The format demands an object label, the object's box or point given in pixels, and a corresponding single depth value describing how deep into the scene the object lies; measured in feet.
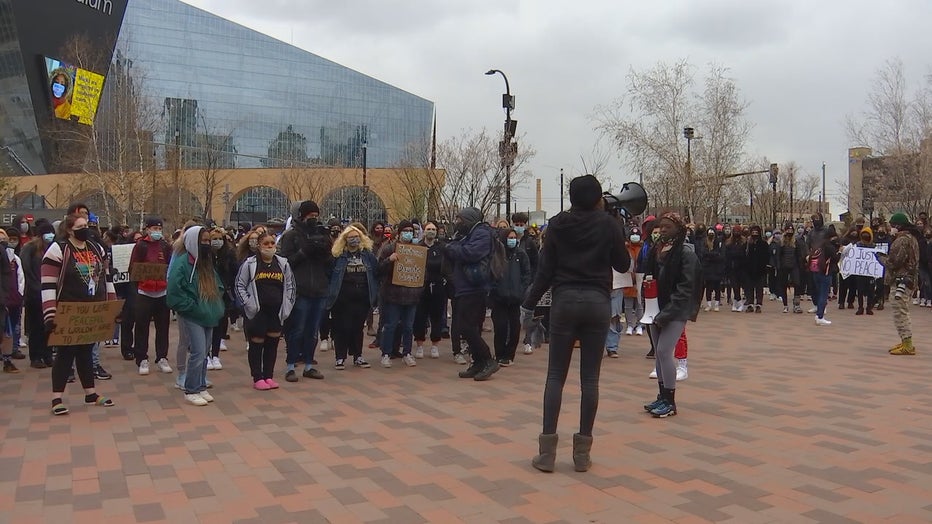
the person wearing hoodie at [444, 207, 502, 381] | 28.12
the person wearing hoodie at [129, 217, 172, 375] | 29.09
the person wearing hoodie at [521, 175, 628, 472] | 16.44
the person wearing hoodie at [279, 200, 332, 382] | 27.84
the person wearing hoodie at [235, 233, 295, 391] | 25.26
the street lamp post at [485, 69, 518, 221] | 75.61
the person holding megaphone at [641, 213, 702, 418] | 21.17
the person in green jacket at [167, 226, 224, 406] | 23.93
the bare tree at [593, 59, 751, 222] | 90.89
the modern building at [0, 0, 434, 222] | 122.21
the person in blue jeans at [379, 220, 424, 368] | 30.89
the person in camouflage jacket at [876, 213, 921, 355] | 33.12
